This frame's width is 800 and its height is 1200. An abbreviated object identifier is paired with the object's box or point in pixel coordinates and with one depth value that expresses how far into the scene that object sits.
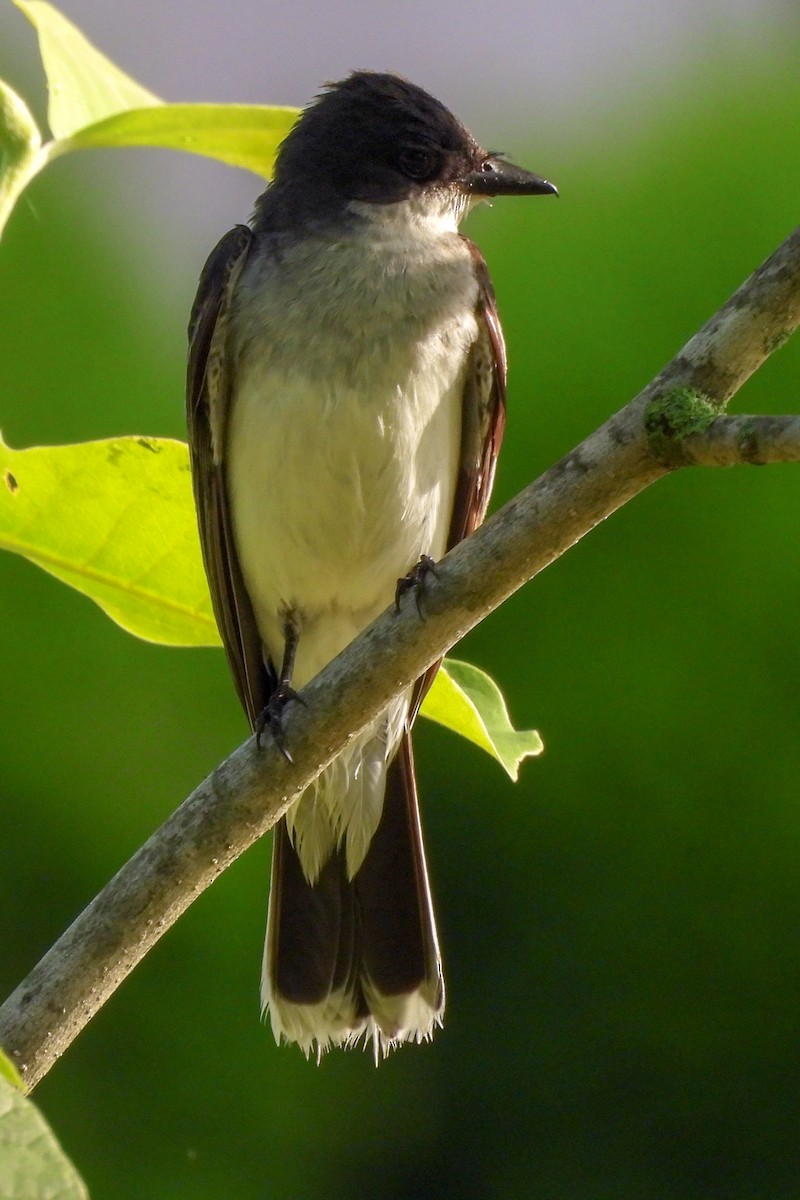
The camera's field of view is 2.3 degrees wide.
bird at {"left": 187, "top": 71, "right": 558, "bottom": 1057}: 4.00
